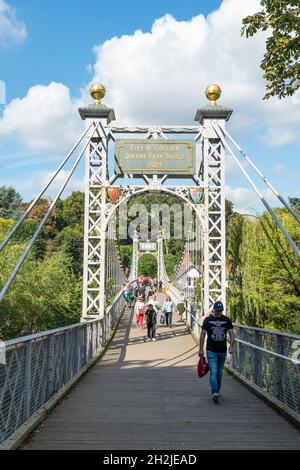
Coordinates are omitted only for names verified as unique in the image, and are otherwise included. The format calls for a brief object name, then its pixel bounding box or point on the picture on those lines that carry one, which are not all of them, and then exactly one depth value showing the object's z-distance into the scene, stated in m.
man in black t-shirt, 6.46
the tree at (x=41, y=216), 65.56
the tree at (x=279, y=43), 6.46
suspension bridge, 4.60
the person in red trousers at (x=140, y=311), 17.95
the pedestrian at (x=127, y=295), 24.87
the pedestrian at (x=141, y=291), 20.50
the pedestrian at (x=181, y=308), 20.45
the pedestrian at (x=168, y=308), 18.03
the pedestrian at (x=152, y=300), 14.84
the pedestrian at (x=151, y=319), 14.35
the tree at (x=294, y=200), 50.84
